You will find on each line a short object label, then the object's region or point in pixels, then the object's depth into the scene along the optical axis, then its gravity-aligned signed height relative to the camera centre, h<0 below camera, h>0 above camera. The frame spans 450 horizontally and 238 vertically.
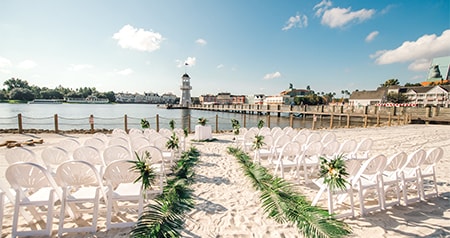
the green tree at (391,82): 70.44 +8.97
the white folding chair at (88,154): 3.33 -0.92
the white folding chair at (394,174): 2.92 -1.06
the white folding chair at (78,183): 2.27 -0.99
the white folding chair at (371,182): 2.73 -1.12
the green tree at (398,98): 50.96 +2.40
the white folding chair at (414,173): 3.07 -1.09
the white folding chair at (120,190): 2.44 -1.19
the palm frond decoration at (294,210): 2.41 -1.52
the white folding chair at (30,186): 2.12 -0.97
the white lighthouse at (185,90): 66.62 +4.58
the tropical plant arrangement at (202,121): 9.48 -0.85
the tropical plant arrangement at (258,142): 5.22 -1.00
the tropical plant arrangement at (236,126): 8.64 -0.99
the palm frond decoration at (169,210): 2.37 -1.57
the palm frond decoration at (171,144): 5.03 -1.06
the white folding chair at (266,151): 5.34 -1.28
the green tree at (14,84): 94.88 +8.07
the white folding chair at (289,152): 4.14 -1.03
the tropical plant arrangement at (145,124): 8.99 -0.99
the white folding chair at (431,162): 3.24 -0.91
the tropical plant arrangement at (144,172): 2.60 -0.94
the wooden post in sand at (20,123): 10.43 -1.22
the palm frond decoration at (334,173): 2.56 -0.90
